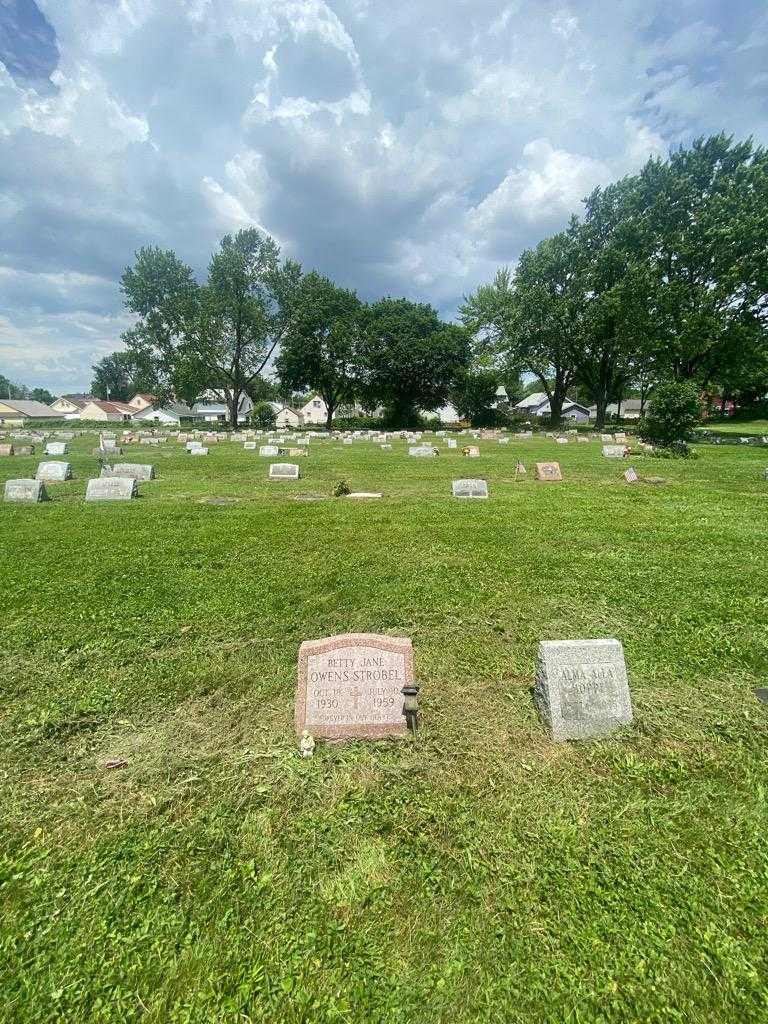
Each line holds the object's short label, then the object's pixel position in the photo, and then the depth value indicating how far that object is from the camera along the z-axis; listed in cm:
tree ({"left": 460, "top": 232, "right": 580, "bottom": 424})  4003
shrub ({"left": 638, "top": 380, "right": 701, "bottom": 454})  2017
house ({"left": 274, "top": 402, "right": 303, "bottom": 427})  8812
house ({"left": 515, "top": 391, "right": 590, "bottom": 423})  7694
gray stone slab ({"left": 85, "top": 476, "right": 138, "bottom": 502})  1140
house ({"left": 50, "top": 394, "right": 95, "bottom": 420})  10196
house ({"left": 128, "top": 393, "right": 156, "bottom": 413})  10689
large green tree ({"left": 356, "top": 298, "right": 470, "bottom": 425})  5019
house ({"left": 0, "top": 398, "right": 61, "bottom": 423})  7288
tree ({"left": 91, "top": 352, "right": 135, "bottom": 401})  11462
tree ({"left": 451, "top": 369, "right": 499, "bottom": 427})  5428
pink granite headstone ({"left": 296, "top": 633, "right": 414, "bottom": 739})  341
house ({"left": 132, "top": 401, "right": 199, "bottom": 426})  8144
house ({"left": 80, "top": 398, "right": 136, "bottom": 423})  8626
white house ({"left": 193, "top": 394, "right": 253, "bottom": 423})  9088
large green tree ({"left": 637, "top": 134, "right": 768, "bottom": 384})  2652
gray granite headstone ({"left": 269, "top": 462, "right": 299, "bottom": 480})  1494
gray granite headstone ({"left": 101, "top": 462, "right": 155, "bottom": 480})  1405
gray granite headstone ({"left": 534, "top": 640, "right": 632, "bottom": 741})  336
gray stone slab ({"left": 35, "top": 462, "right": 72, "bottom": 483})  1408
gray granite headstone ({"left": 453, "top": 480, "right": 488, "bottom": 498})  1164
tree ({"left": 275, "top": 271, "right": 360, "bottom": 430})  4834
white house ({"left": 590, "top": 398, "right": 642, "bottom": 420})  9050
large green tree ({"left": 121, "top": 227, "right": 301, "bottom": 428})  4378
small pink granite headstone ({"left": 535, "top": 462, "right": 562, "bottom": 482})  1453
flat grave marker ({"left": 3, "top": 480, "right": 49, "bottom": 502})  1080
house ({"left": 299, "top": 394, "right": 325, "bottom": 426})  9159
